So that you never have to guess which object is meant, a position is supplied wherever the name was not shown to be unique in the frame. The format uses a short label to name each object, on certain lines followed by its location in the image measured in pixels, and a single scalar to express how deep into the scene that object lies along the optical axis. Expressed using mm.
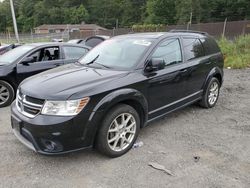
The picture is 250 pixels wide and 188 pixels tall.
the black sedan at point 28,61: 6168
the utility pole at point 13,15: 20289
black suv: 3258
